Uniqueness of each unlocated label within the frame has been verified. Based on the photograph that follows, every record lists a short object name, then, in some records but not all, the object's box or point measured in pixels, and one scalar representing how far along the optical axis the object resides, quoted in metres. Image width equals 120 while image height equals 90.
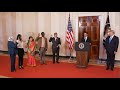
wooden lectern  7.28
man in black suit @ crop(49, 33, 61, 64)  8.38
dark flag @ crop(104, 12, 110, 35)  8.38
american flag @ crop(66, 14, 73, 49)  9.13
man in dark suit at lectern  7.89
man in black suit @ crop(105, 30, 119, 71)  6.89
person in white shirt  7.05
